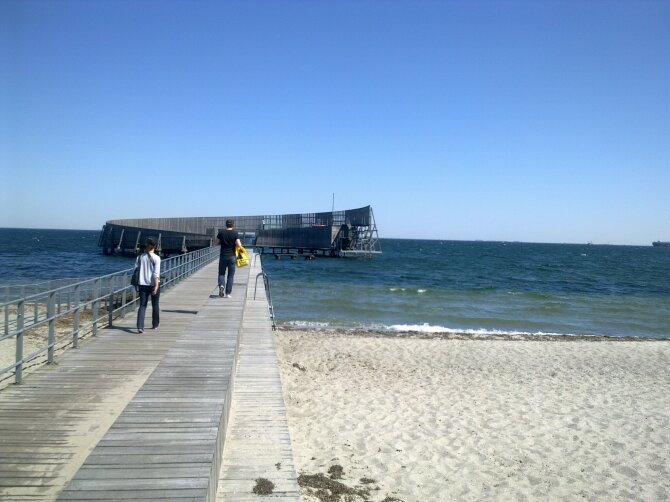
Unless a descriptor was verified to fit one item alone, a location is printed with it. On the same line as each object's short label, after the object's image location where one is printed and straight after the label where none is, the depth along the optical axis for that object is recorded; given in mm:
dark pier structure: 55094
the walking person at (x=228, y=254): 10633
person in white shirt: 8383
